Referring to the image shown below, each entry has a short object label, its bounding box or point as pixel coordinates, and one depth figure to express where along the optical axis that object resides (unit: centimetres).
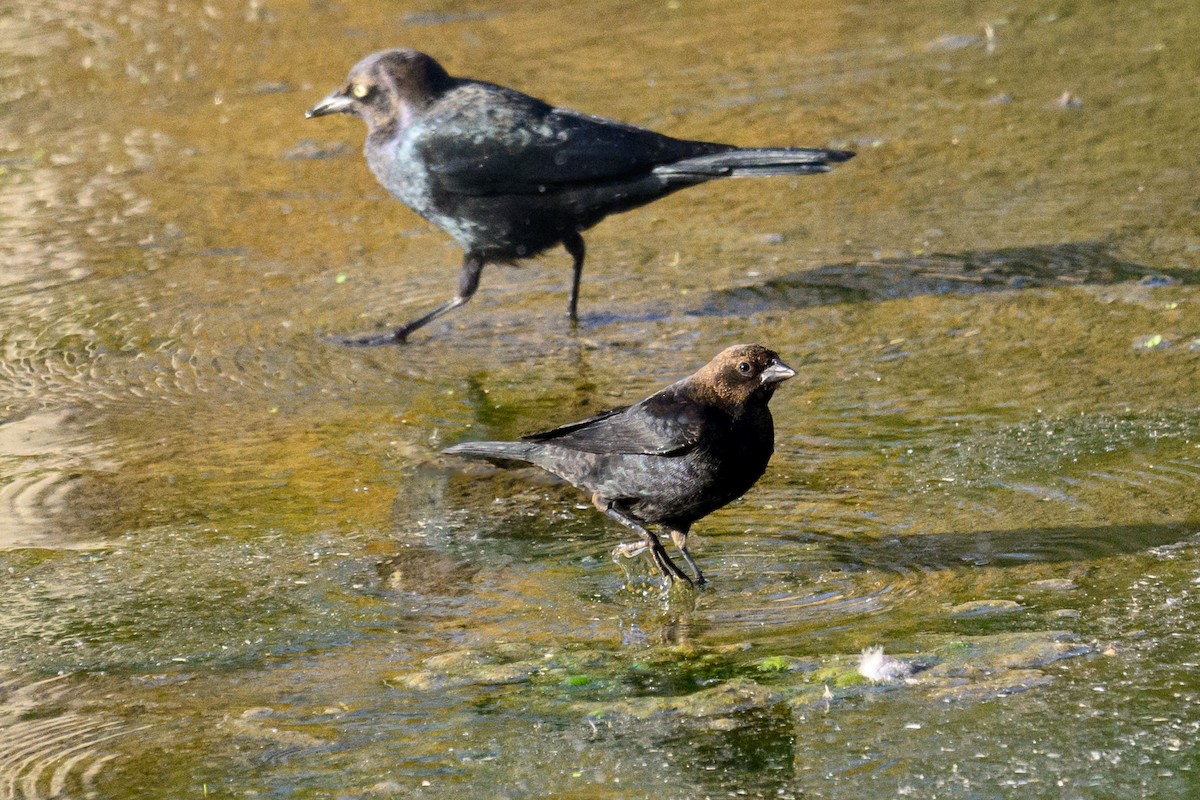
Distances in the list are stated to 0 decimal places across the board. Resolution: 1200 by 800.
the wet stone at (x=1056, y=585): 859
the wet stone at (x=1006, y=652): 767
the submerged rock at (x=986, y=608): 834
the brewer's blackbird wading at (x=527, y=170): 1397
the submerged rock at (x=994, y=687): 738
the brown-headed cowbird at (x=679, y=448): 908
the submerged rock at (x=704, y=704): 753
